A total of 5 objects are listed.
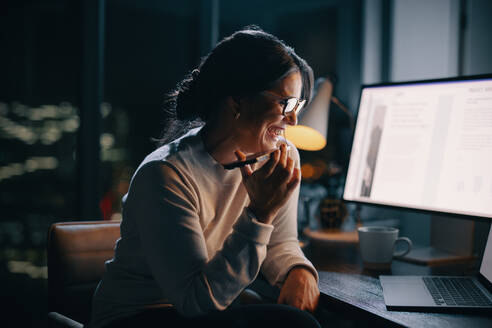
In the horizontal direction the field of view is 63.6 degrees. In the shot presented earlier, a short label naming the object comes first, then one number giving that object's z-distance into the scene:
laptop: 0.76
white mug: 1.05
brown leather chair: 1.06
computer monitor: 1.04
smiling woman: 0.77
